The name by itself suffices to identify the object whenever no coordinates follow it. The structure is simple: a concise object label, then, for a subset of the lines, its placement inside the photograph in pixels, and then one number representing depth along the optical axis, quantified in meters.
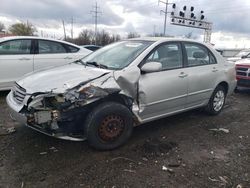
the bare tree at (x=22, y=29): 43.90
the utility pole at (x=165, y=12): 28.86
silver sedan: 2.40
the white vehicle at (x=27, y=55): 4.53
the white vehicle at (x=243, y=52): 8.87
